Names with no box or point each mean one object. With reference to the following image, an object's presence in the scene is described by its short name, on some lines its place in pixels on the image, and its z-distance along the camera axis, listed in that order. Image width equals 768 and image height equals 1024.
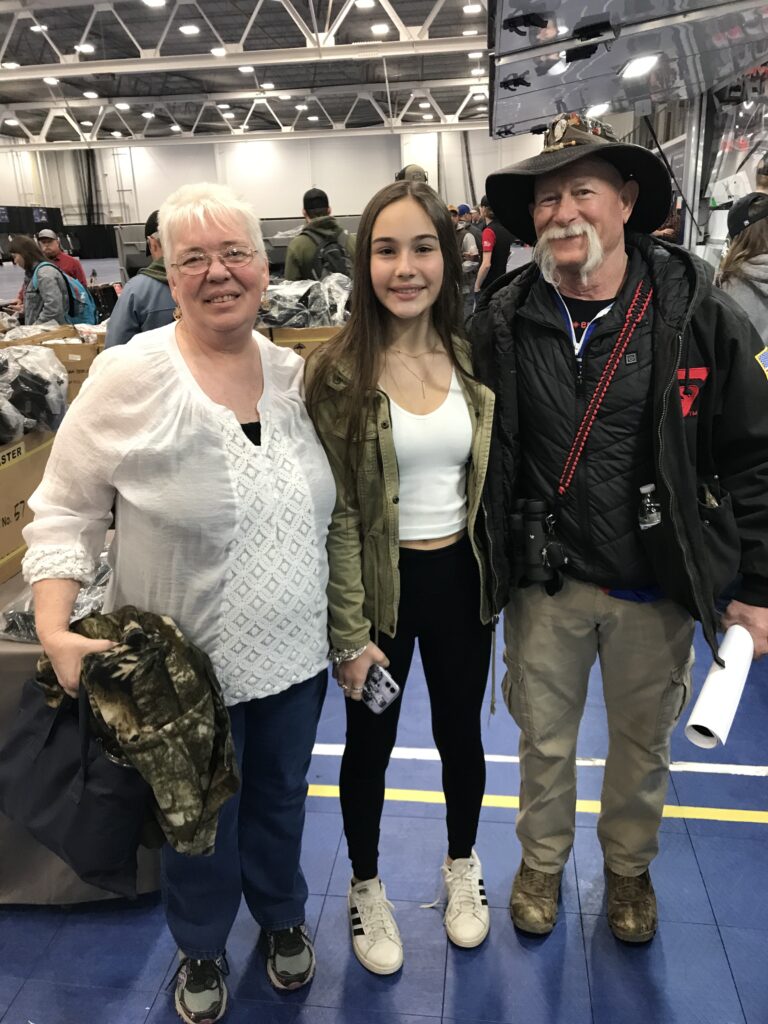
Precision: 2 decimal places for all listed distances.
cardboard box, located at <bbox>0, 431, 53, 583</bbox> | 2.51
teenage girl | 1.54
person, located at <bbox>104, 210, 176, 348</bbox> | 3.29
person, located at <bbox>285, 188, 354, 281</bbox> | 5.41
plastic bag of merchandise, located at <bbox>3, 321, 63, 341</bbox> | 5.51
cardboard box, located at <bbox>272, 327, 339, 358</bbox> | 4.92
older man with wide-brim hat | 1.55
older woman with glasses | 1.33
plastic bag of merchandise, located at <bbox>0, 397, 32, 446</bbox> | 2.53
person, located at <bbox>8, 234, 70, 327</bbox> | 6.48
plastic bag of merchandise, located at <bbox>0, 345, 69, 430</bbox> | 2.68
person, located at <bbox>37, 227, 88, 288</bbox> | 6.76
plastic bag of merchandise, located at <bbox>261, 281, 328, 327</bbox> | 5.02
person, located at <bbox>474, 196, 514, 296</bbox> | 6.58
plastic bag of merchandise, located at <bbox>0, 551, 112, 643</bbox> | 1.95
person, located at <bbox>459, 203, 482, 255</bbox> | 8.30
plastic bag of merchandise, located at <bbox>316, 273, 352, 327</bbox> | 5.13
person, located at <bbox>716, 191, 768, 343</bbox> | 2.82
